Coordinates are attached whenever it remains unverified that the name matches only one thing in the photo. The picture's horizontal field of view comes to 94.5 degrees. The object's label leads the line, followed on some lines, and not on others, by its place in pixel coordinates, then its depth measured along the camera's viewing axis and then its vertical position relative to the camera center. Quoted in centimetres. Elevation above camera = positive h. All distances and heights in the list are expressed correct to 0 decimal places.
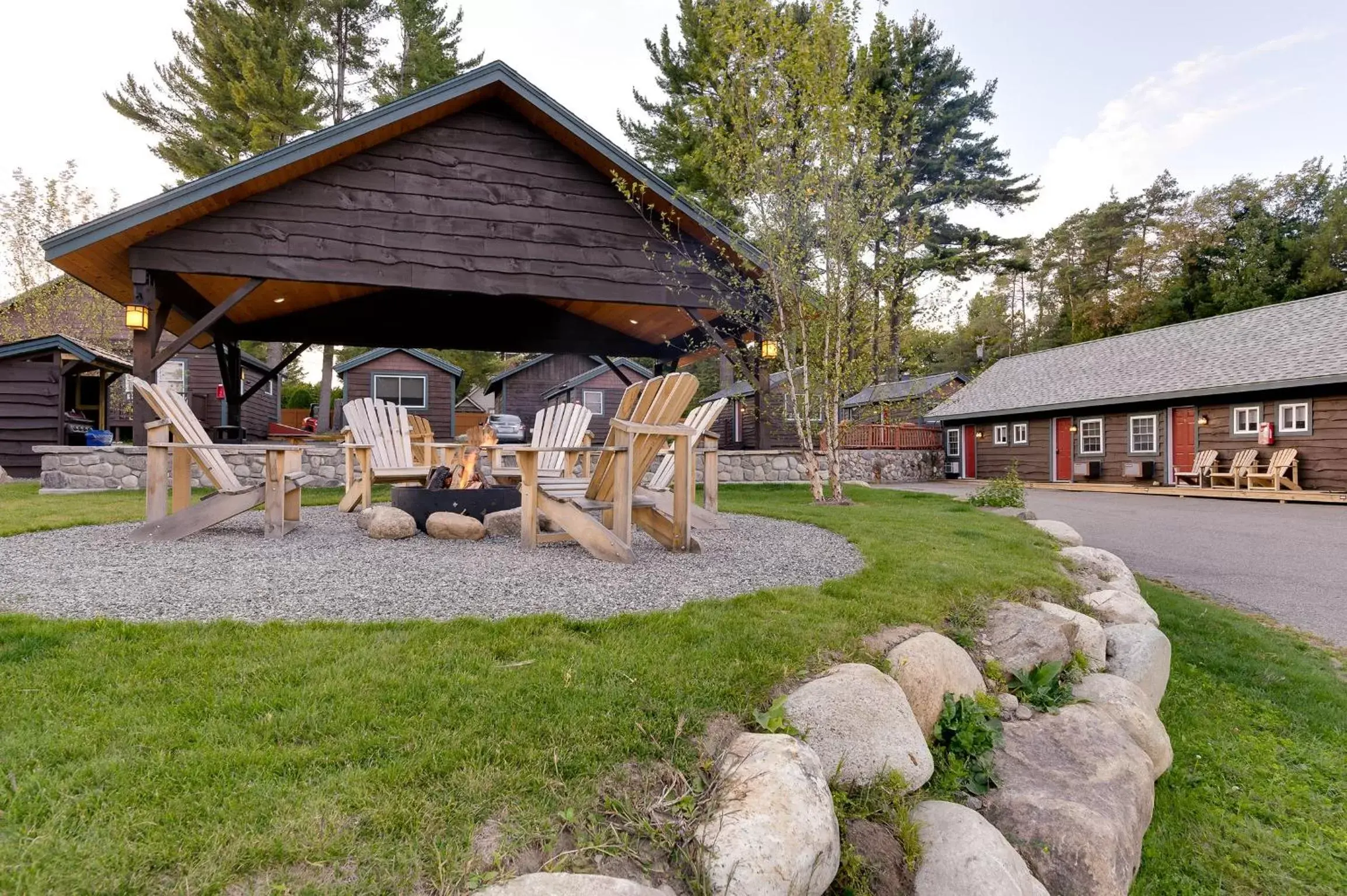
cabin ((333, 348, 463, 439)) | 1964 +241
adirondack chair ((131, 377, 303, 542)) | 441 -16
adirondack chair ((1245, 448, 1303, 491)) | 1232 -70
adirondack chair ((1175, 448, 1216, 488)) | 1371 -61
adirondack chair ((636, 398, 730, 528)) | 458 -21
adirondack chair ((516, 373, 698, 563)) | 385 -25
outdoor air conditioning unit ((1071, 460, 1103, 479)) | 1625 -71
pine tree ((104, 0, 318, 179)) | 1664 +1027
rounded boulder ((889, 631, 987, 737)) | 233 -89
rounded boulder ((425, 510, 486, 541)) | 464 -54
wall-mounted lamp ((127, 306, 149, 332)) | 738 +171
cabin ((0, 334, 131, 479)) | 1108 +121
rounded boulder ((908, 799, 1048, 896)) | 167 -115
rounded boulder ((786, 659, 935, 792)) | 190 -89
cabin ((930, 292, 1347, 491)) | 1245 +93
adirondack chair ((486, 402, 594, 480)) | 559 +16
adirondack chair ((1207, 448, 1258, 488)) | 1295 -67
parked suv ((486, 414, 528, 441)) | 2142 +92
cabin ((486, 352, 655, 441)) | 2308 +260
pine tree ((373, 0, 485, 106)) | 1902 +1238
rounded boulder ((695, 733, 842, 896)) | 141 -91
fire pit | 493 -35
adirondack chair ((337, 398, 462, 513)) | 579 +9
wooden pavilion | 746 +298
